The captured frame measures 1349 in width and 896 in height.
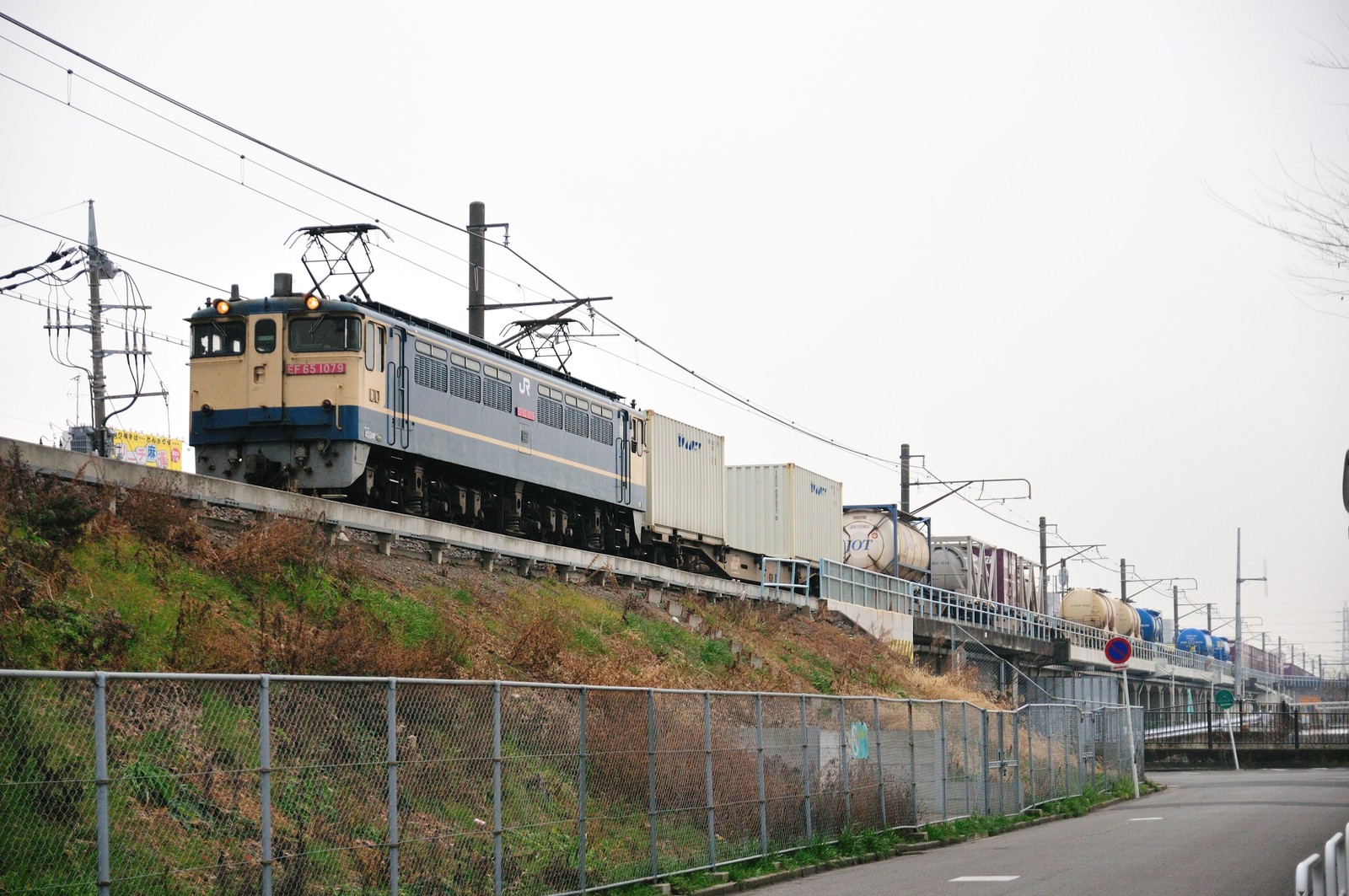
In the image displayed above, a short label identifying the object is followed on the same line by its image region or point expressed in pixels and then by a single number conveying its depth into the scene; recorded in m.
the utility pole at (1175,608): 105.95
